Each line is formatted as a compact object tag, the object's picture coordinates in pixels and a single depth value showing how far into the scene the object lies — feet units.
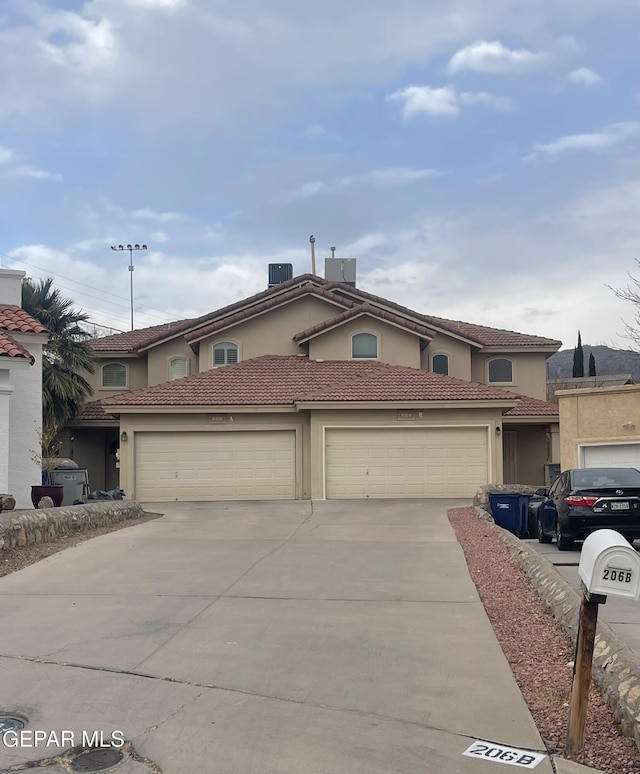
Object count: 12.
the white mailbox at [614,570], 13.61
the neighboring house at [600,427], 68.69
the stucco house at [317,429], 73.00
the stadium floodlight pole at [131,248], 200.34
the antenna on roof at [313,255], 116.88
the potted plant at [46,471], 54.08
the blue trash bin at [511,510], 55.36
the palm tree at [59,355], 82.89
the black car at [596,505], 40.93
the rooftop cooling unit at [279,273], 114.21
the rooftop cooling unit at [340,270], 112.68
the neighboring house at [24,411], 55.77
